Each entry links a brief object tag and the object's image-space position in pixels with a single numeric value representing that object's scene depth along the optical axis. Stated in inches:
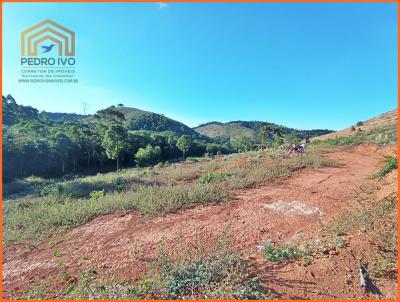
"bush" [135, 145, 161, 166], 1252.2
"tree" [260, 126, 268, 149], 1355.3
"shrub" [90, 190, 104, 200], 365.1
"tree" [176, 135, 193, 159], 1601.9
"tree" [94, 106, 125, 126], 2138.3
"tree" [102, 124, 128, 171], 997.2
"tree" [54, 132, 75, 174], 1182.9
